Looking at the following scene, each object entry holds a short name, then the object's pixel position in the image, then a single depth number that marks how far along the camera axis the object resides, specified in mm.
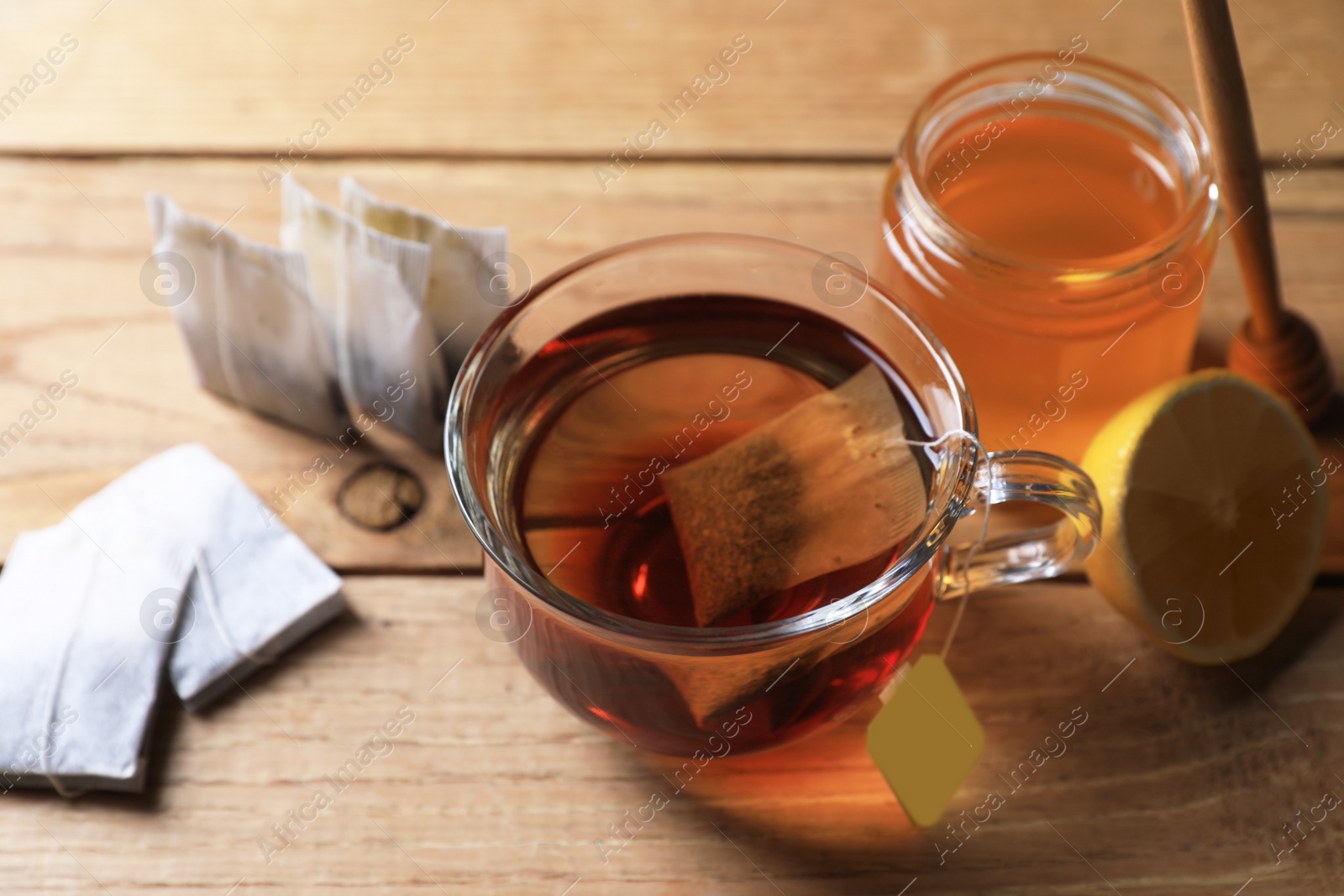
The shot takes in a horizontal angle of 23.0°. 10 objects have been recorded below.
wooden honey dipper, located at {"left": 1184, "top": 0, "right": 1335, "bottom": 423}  618
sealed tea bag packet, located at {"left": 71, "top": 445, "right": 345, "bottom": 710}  637
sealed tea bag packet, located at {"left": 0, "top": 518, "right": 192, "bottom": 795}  622
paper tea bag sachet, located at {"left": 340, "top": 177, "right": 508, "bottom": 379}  655
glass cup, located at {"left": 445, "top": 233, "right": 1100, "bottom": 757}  587
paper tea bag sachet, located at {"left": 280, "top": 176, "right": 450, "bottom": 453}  652
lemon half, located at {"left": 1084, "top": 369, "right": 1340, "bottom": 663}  626
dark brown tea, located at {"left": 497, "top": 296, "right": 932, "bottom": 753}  598
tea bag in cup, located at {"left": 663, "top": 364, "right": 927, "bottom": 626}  609
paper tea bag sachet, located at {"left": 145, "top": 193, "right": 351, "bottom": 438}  653
